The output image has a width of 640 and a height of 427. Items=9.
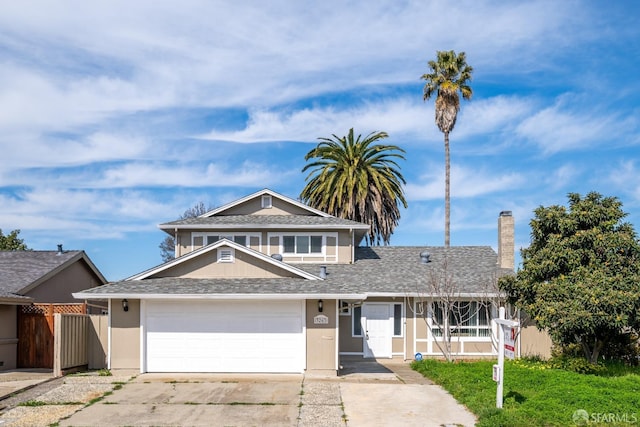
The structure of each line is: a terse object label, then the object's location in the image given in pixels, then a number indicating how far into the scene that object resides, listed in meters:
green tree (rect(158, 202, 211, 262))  56.09
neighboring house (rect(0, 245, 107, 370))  20.42
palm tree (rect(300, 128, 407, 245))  40.78
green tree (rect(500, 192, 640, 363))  18.94
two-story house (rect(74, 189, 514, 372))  19.36
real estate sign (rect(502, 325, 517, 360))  14.03
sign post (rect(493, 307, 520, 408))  13.72
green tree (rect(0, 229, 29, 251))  44.75
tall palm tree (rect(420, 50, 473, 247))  41.44
